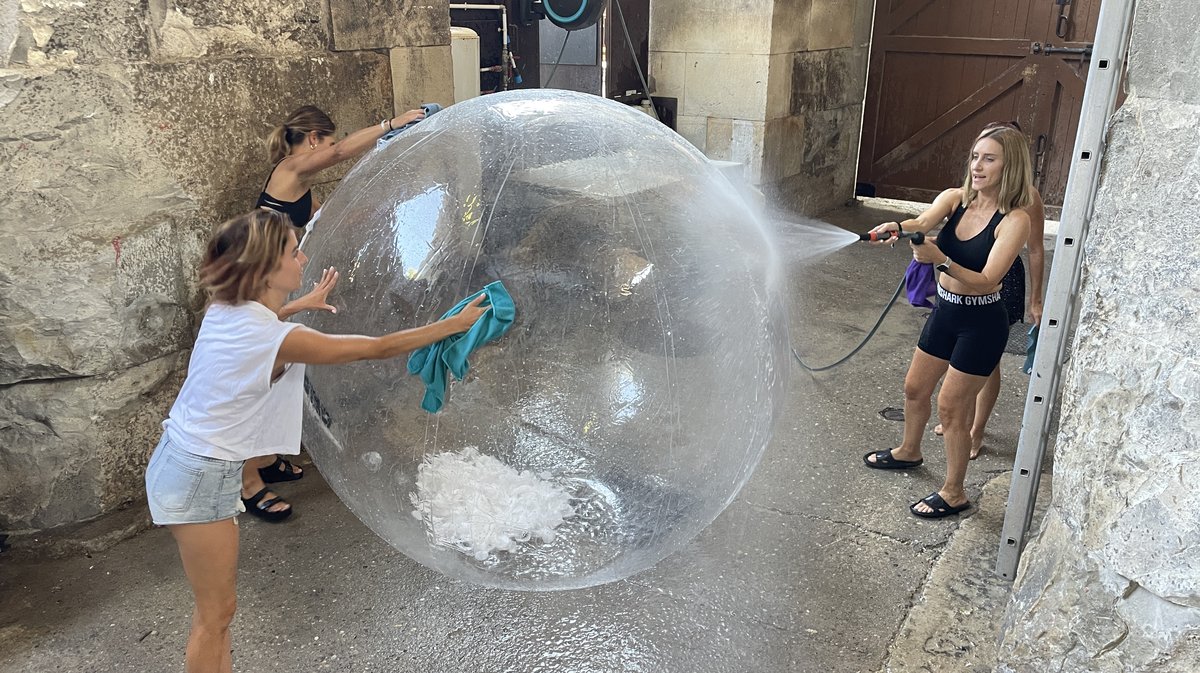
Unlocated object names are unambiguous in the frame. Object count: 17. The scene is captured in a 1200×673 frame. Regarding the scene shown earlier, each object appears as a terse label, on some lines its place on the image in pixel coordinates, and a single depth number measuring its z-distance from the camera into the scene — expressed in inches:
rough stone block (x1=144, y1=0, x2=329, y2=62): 126.4
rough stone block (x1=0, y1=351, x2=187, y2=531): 126.2
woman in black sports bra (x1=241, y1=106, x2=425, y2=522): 133.1
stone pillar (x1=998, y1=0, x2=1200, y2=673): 73.4
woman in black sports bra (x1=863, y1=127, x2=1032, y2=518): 124.6
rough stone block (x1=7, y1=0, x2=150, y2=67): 111.7
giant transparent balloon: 83.7
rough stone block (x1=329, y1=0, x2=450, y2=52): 152.0
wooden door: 291.6
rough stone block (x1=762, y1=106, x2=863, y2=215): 293.1
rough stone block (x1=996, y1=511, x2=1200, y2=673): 76.1
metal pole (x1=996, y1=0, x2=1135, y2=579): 95.3
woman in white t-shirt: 81.2
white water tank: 191.5
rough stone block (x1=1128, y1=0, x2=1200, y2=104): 73.2
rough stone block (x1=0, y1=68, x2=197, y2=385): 115.8
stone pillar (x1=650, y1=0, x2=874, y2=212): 272.4
